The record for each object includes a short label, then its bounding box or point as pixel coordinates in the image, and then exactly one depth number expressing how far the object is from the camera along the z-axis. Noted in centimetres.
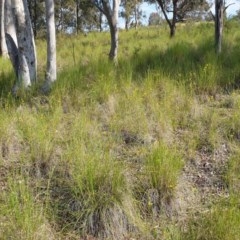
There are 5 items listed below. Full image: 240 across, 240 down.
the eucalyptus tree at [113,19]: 845
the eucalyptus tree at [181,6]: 1605
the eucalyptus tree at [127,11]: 2676
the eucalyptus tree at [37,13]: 2643
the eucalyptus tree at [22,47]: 598
